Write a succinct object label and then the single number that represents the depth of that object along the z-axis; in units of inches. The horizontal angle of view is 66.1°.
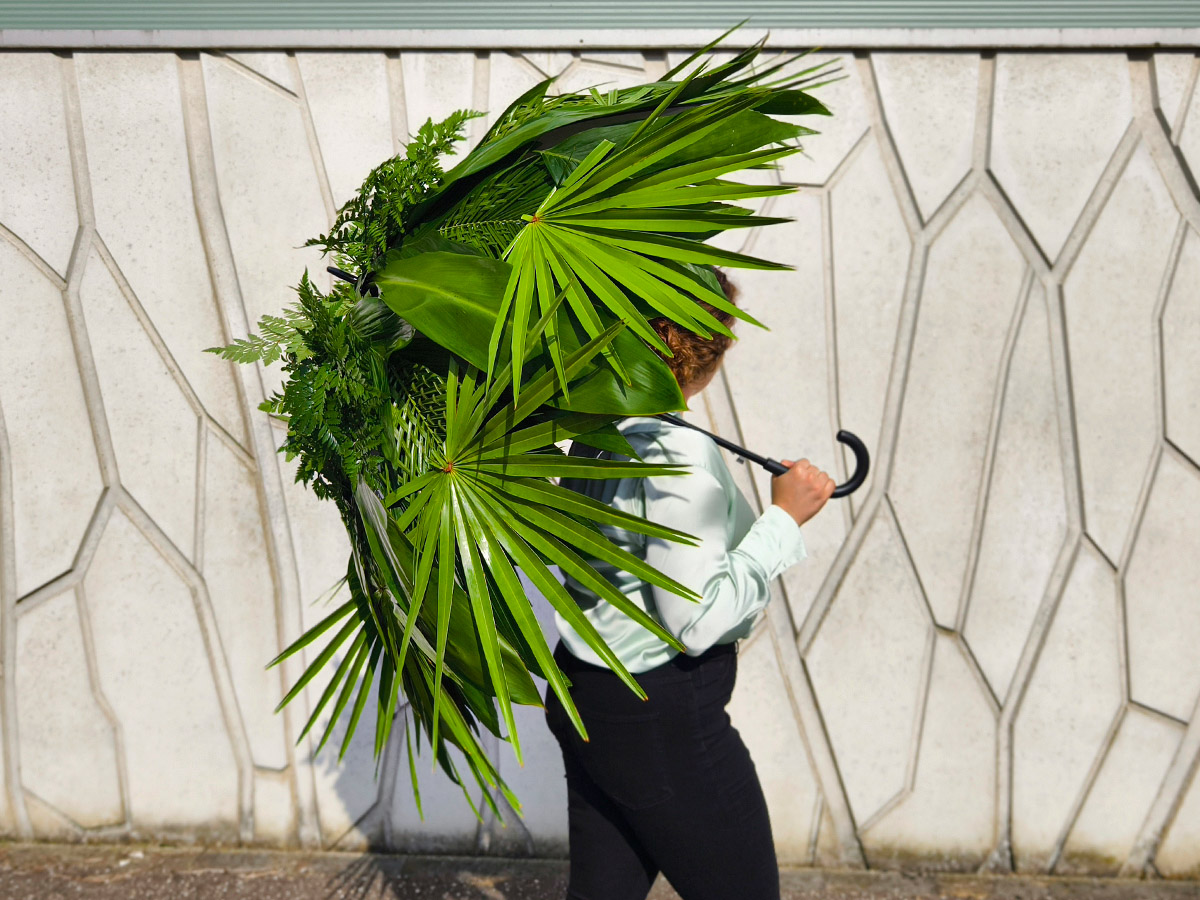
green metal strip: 86.9
